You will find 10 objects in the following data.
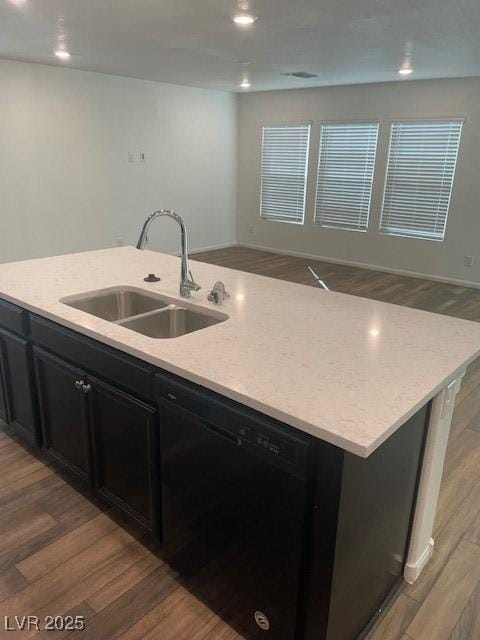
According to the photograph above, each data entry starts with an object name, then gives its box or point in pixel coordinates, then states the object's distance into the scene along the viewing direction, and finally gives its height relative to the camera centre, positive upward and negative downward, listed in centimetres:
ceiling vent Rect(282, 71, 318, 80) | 545 +101
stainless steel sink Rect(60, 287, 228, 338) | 211 -66
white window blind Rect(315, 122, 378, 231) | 664 -8
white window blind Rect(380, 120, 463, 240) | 598 -7
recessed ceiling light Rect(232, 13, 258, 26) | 318 +93
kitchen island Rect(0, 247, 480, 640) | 125 -62
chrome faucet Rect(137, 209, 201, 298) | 218 -47
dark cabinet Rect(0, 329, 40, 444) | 227 -107
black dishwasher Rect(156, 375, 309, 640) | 130 -97
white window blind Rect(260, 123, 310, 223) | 734 -7
